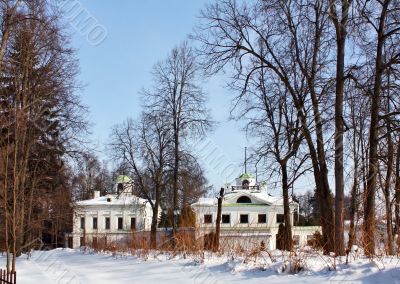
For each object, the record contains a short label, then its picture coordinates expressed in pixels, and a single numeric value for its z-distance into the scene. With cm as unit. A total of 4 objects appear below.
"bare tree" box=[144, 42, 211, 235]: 2948
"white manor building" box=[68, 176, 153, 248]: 5944
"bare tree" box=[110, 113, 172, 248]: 3017
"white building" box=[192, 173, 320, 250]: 5125
